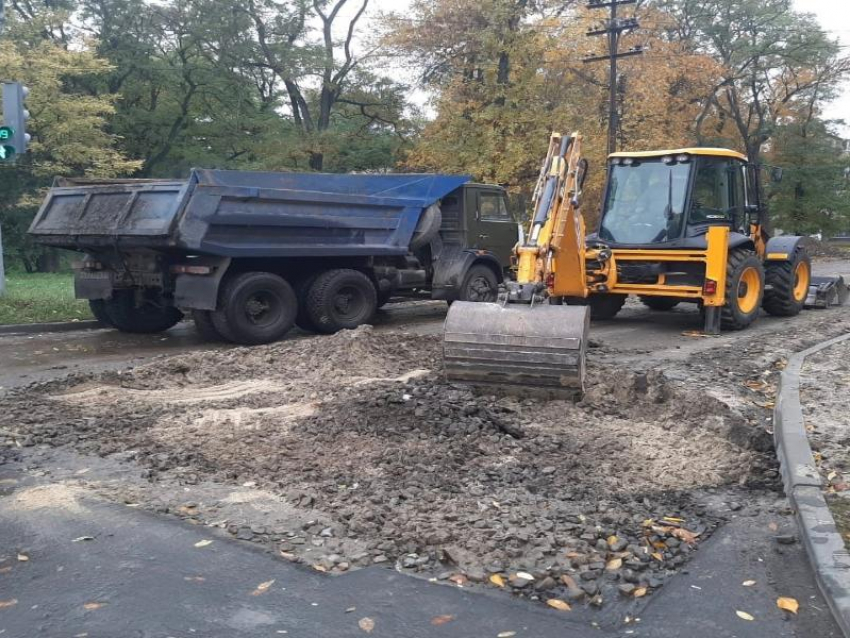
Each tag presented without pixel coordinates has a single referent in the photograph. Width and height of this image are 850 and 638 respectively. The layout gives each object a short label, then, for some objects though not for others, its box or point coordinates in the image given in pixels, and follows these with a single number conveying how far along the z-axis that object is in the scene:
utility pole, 25.75
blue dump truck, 10.95
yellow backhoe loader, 9.09
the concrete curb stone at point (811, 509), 3.69
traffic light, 13.04
